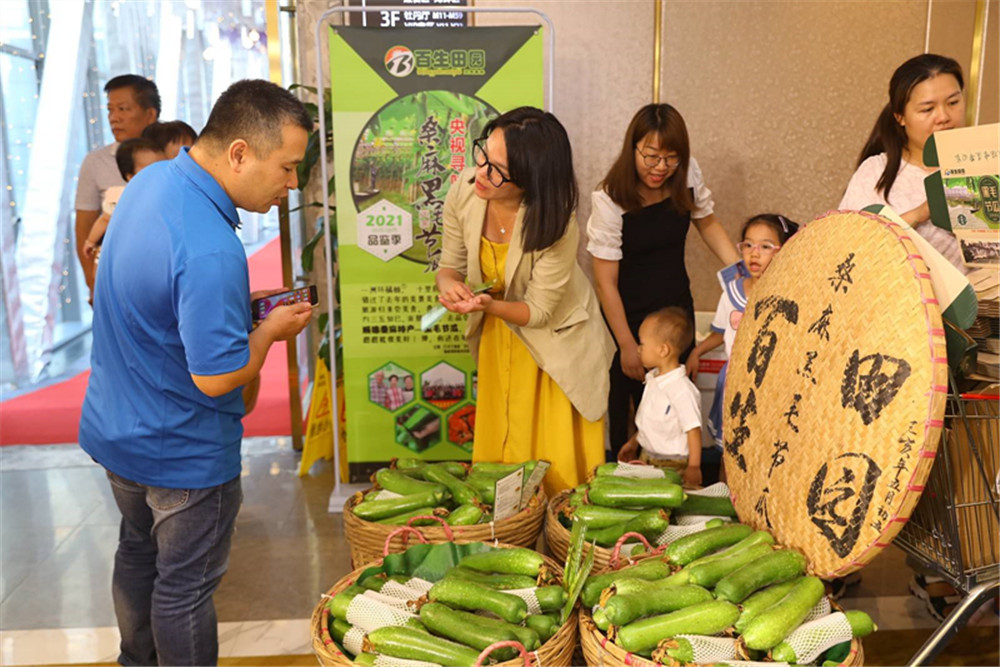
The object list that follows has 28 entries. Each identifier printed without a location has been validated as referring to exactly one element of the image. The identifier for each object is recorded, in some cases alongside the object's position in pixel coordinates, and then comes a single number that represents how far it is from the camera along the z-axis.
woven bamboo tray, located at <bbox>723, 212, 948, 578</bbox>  1.52
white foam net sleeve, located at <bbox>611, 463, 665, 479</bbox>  2.30
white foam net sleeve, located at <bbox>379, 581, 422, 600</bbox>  1.89
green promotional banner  3.53
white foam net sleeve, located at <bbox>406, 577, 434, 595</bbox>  1.93
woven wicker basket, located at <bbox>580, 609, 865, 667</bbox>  1.61
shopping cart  1.66
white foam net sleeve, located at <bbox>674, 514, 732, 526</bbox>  2.18
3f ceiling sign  4.01
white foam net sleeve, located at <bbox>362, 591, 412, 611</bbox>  1.84
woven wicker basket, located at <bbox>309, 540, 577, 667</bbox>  1.69
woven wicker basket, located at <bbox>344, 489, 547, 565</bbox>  2.19
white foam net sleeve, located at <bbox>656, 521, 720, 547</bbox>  2.08
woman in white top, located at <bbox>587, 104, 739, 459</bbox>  2.94
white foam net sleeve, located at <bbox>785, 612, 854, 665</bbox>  1.62
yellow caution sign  4.14
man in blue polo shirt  1.85
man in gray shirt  4.15
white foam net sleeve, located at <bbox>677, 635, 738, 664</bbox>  1.60
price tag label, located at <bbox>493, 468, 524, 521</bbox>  2.21
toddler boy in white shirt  2.68
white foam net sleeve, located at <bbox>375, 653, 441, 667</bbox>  1.63
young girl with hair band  2.78
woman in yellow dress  2.47
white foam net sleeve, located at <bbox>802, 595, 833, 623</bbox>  1.72
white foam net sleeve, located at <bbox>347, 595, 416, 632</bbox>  1.78
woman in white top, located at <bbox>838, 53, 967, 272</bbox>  2.44
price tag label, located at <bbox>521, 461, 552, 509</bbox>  2.39
